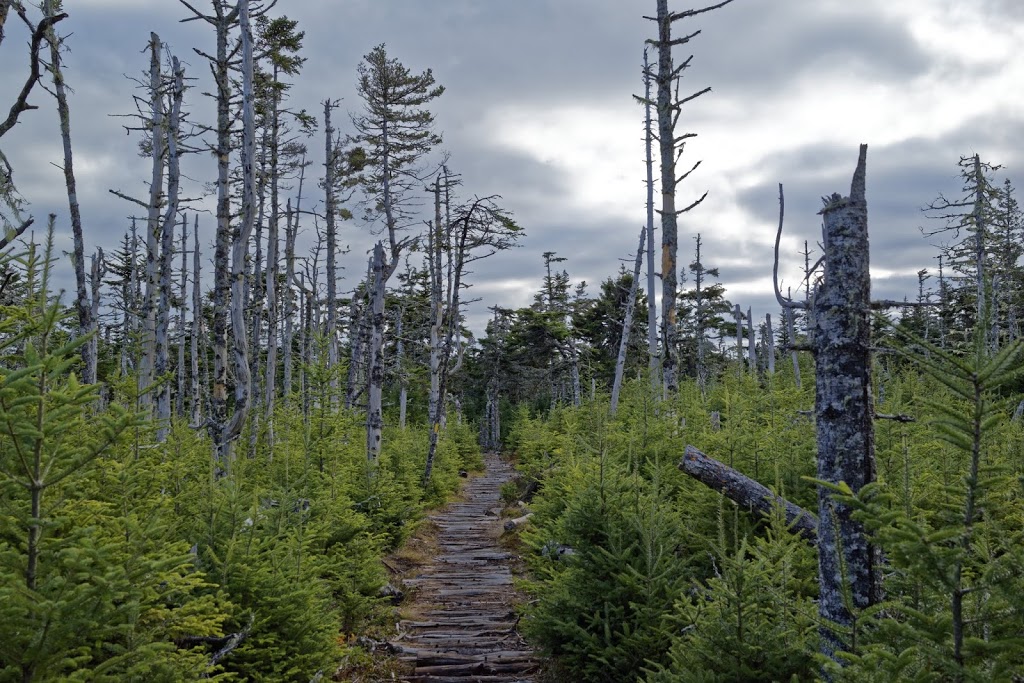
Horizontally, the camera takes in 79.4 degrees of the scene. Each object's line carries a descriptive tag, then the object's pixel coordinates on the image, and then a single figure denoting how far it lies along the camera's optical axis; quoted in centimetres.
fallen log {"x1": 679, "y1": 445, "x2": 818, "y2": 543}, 632
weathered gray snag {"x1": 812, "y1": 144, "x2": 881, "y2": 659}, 402
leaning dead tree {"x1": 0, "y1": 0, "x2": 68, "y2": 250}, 547
